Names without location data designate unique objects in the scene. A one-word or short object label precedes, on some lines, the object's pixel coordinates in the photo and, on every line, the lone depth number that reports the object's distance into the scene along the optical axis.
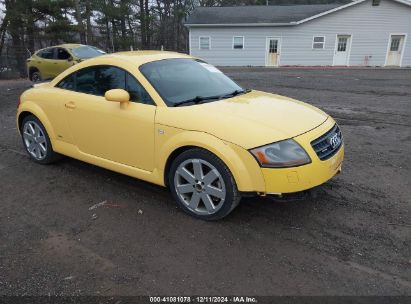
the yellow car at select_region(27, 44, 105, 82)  13.26
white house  25.73
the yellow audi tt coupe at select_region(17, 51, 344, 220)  3.27
